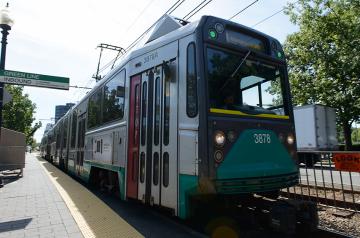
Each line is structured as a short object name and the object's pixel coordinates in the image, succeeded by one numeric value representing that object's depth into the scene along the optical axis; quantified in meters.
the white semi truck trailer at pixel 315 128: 21.22
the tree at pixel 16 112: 40.06
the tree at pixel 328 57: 25.12
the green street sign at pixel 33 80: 9.99
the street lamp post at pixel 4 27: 10.48
